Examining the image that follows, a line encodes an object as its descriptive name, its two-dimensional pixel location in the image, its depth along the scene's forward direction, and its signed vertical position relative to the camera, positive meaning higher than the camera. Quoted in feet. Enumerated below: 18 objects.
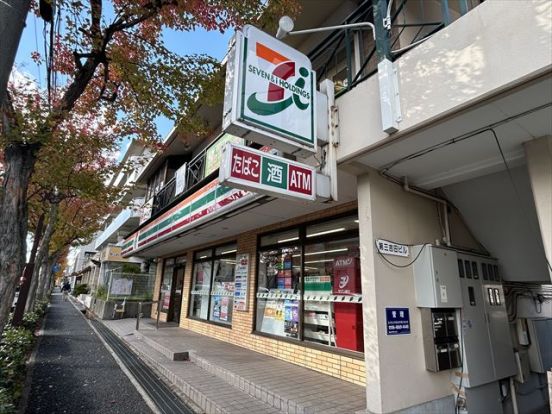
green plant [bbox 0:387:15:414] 12.66 -4.39
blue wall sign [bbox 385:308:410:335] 13.62 -0.84
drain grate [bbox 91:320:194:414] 17.28 -5.57
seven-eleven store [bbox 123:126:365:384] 19.24 +2.18
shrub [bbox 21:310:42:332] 32.94 -3.09
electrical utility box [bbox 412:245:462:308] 14.64 +0.98
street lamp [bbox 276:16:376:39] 14.15 +11.34
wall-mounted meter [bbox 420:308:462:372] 14.35 -1.66
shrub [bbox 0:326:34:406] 14.84 -4.11
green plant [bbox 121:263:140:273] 63.47 +4.74
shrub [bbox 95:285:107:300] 61.59 -0.01
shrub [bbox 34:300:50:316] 47.12 -2.57
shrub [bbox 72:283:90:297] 106.58 +0.64
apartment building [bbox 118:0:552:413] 10.50 +4.26
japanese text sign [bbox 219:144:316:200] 11.31 +4.41
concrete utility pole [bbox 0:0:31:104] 7.77 +6.01
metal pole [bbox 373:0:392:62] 13.02 +10.54
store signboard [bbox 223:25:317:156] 12.15 +7.86
